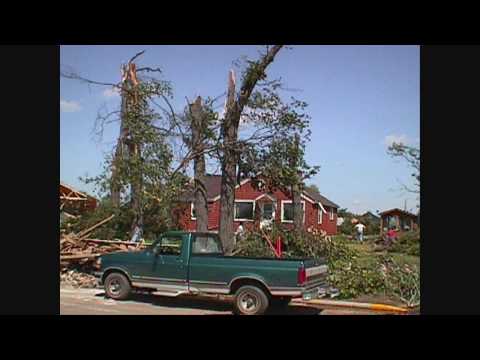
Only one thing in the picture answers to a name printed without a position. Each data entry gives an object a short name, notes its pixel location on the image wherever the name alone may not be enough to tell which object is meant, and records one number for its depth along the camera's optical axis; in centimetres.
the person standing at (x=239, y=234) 1512
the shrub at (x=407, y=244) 2019
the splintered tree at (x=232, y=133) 1616
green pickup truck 995
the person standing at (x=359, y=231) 2785
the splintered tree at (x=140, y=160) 1594
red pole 1394
